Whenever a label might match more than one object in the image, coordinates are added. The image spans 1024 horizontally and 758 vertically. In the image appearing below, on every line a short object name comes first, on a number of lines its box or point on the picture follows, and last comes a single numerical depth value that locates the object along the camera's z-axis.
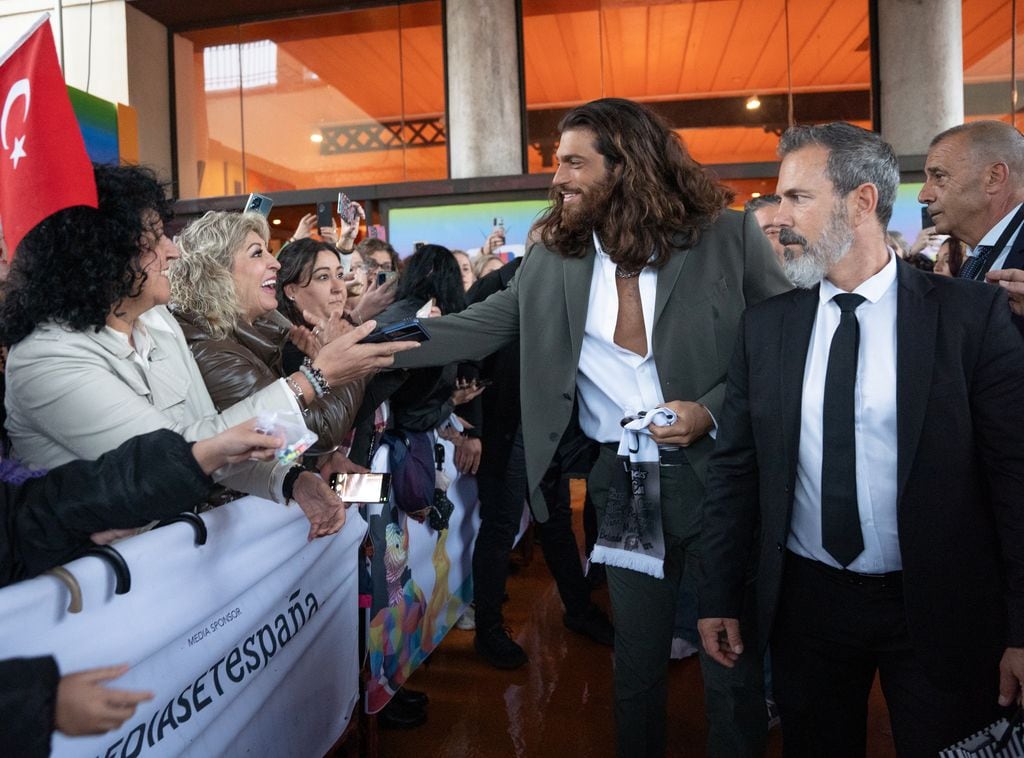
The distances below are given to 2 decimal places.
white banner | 1.54
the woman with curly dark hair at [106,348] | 2.03
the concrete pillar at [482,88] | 10.27
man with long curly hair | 2.46
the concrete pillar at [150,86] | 11.55
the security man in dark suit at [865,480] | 1.88
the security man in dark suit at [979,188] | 3.03
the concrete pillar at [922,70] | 9.62
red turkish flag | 1.98
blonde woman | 2.46
